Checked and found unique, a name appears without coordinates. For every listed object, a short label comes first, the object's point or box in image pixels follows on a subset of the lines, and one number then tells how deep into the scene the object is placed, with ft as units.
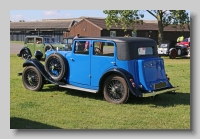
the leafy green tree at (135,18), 78.02
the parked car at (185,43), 79.09
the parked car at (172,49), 71.31
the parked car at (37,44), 61.11
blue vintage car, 23.65
